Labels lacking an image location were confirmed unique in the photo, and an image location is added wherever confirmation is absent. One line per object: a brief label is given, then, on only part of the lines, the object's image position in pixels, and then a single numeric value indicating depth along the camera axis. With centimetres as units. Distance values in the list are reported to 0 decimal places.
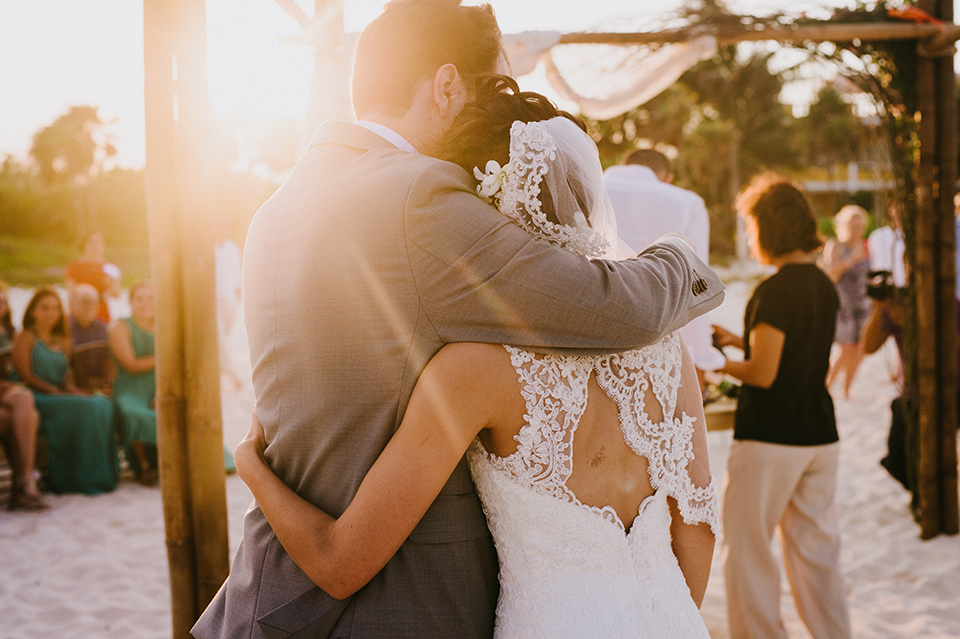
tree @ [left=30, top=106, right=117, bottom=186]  3919
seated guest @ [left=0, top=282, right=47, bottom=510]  515
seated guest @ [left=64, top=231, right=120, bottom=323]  757
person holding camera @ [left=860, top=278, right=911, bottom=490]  449
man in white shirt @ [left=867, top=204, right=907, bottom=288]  720
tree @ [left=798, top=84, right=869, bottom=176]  3403
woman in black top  285
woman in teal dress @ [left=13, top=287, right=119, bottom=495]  556
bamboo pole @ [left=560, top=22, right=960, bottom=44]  403
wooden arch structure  219
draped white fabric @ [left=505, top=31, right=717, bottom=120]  423
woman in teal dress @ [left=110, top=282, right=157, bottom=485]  590
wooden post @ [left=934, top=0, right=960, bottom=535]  425
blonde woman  799
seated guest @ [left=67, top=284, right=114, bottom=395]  621
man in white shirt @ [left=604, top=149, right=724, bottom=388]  347
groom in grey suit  100
